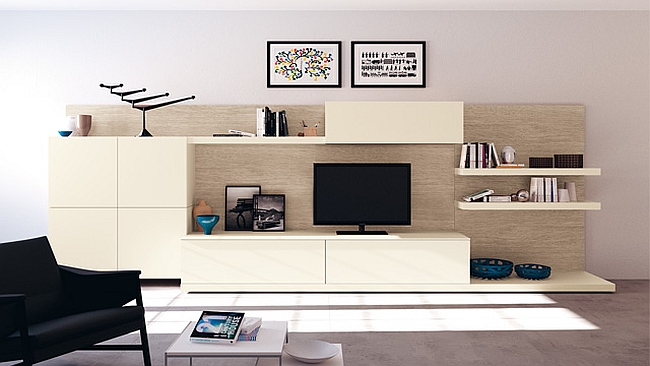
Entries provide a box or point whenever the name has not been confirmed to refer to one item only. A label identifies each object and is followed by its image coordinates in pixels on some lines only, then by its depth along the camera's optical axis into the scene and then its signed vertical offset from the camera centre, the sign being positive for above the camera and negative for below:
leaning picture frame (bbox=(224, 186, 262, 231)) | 5.95 -0.35
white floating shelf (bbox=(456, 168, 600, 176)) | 5.57 -0.01
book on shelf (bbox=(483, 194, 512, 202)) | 5.66 -0.25
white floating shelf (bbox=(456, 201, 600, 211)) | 5.56 -0.31
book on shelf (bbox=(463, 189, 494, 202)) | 5.67 -0.23
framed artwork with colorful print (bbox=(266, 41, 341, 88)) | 5.98 +1.02
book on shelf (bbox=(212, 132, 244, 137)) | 5.74 +0.32
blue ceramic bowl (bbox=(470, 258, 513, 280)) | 5.56 -0.88
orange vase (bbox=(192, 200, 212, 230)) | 5.78 -0.37
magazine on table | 2.95 -0.76
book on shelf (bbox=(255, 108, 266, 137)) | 5.72 +0.43
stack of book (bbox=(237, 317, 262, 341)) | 3.03 -0.78
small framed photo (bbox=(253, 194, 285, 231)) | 5.88 -0.40
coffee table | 2.82 -0.82
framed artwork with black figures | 5.98 +1.00
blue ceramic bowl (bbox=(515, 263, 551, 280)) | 5.52 -0.89
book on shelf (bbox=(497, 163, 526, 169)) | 5.64 +0.04
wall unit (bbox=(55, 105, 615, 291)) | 5.95 +0.04
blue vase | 5.55 -0.46
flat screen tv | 5.79 -0.19
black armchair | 2.91 -0.74
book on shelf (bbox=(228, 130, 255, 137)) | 5.70 +0.33
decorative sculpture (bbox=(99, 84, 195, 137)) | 5.66 +0.61
